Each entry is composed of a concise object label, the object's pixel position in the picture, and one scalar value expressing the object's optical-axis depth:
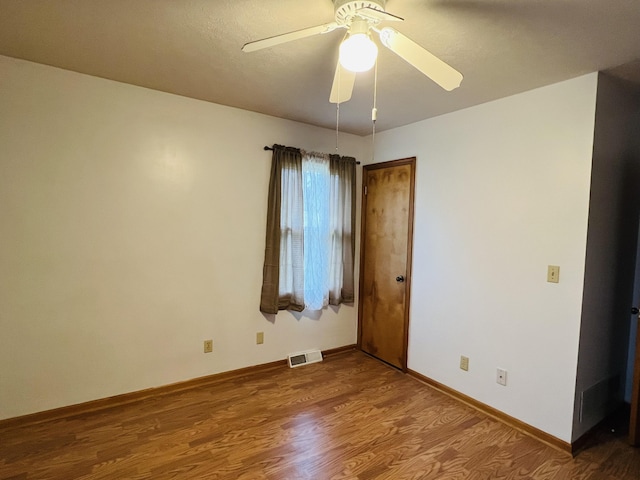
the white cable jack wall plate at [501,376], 2.54
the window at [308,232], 3.20
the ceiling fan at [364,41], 1.33
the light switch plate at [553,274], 2.26
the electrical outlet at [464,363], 2.79
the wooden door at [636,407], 2.25
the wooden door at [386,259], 3.35
